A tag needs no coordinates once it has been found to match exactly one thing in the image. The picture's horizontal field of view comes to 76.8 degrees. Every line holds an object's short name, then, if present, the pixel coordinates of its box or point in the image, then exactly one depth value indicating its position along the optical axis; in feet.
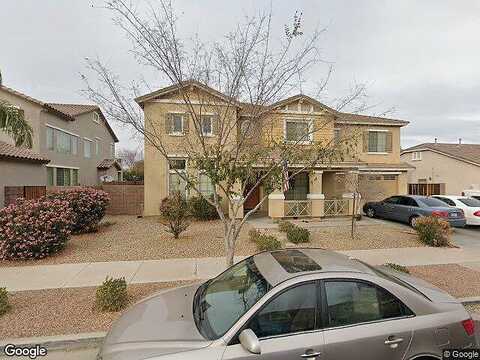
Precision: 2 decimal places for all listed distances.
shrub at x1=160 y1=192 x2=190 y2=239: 33.72
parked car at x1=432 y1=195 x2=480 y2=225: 43.73
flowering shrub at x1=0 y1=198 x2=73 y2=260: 25.77
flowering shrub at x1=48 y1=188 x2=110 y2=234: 35.99
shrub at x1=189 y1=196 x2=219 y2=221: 47.55
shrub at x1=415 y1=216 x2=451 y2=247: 32.32
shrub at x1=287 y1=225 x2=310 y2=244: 32.63
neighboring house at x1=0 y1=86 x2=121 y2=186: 58.18
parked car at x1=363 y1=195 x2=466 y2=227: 41.16
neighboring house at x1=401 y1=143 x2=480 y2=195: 78.07
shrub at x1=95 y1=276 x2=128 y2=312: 15.87
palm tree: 29.86
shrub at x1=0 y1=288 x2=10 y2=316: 15.59
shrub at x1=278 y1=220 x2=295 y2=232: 35.68
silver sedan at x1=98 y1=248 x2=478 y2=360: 8.43
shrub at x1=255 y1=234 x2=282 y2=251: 26.81
